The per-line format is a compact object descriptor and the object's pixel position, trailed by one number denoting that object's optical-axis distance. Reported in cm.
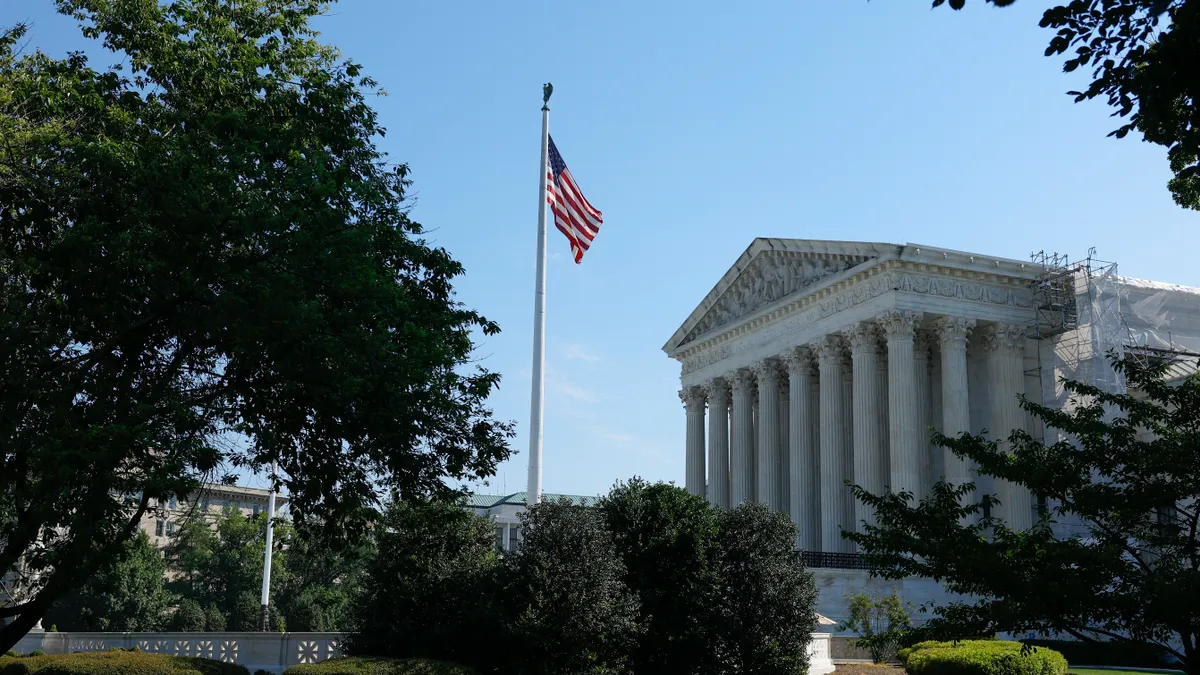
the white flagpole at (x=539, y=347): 3225
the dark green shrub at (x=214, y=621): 8225
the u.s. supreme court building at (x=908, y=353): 5191
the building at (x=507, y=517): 10612
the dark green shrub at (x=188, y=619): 8131
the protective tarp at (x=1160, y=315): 5294
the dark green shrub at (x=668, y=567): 3025
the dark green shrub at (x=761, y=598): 3025
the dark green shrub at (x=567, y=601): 2728
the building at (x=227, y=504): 10776
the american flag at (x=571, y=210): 3662
